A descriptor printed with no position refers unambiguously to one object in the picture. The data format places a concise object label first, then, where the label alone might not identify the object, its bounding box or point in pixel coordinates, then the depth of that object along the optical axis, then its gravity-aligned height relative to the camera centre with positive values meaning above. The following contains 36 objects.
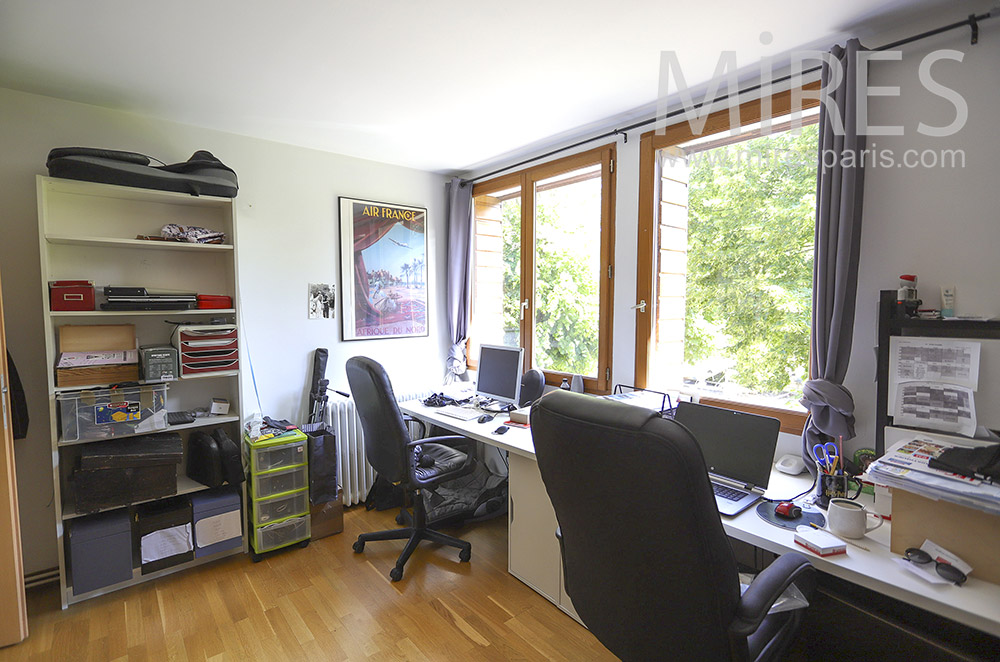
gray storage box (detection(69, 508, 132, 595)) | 2.20 -1.20
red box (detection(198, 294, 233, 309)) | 2.56 +0.01
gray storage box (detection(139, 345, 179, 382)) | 2.37 -0.31
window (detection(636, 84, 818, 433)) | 2.14 +0.19
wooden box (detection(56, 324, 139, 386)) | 2.23 -0.21
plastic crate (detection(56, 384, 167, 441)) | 2.22 -0.54
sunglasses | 1.21 -0.73
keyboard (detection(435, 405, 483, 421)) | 2.86 -0.71
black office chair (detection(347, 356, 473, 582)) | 2.35 -0.83
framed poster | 3.36 +0.25
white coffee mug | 1.44 -0.69
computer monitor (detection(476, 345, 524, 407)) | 3.00 -0.49
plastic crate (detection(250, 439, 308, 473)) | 2.61 -0.89
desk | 1.16 -0.76
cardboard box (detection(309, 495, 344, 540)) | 2.83 -1.34
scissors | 1.71 -0.60
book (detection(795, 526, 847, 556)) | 1.35 -0.73
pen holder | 1.68 -0.69
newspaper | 1.20 -0.51
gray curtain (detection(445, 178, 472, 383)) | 3.74 +0.36
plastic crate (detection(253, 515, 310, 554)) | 2.62 -1.34
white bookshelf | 2.21 +0.23
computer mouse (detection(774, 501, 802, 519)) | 1.57 -0.72
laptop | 1.75 -0.60
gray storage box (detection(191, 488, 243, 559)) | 2.49 -1.20
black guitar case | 2.16 +0.66
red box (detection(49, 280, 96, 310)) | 2.19 +0.04
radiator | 3.18 -1.03
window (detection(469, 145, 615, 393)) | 2.92 +0.25
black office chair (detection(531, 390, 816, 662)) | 1.00 -0.57
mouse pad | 1.54 -0.75
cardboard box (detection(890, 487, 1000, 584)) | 1.22 -0.65
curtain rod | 1.58 +0.99
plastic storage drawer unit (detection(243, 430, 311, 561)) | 2.62 -1.09
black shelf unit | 1.67 -0.13
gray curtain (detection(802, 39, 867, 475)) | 1.80 +0.16
